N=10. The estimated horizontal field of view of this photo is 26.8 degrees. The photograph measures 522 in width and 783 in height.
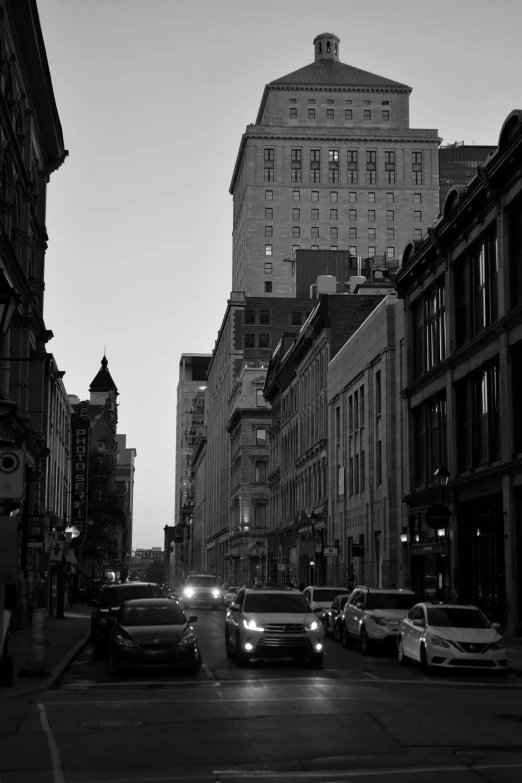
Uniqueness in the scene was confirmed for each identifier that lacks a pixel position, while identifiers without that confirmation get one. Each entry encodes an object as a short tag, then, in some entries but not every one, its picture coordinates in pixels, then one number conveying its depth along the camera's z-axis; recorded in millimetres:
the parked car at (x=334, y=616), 34250
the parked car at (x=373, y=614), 29031
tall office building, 154625
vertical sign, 65250
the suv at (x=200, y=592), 64750
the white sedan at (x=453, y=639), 23016
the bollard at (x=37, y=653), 21875
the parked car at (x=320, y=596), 40125
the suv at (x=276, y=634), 24719
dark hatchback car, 22344
